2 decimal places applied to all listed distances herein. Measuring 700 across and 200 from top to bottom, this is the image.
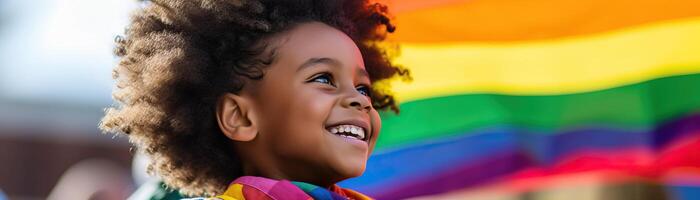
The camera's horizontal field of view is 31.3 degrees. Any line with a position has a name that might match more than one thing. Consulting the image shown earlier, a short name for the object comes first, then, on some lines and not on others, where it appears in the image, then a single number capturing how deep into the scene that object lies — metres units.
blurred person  3.94
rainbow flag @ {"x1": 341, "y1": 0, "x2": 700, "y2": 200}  2.69
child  2.24
